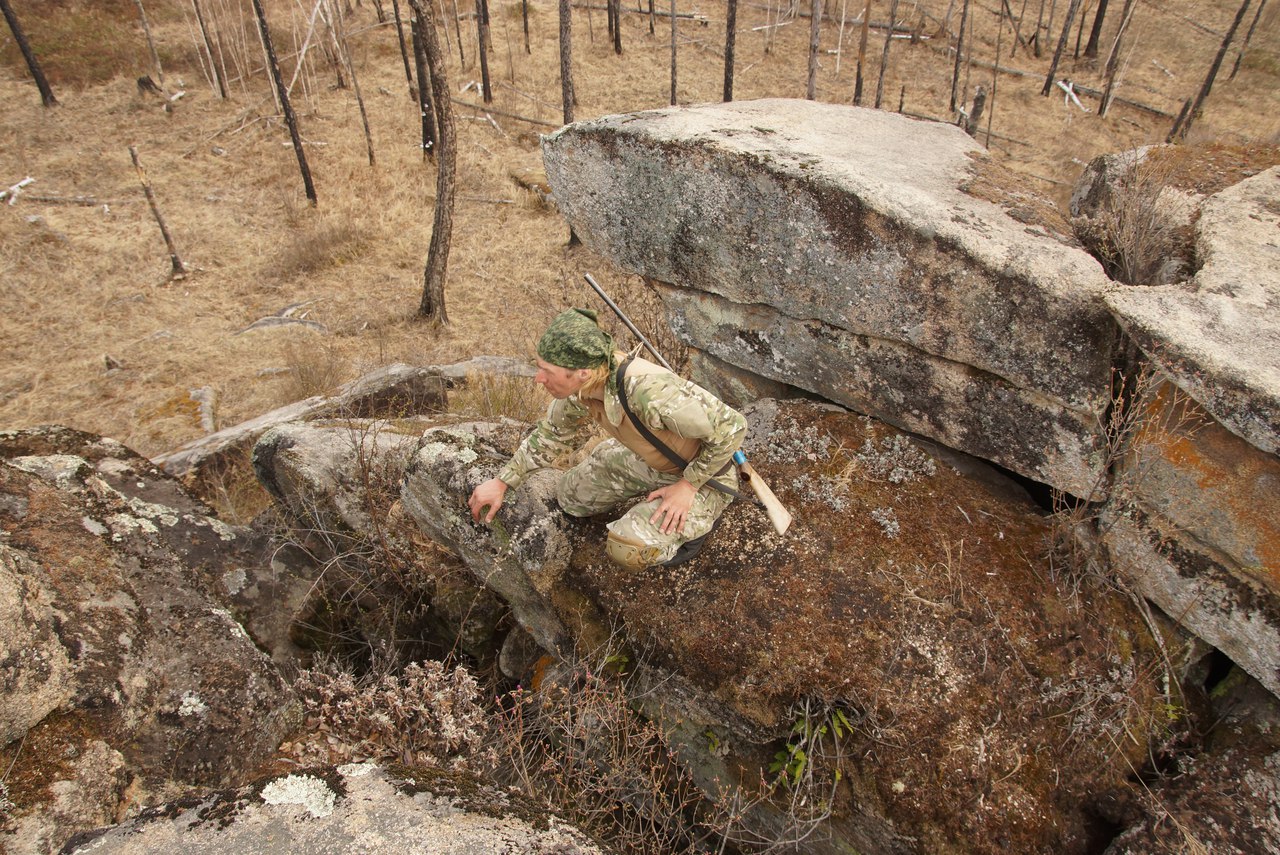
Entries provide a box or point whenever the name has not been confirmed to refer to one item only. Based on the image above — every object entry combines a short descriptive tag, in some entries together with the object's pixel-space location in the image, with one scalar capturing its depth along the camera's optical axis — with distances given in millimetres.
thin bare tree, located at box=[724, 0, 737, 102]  14719
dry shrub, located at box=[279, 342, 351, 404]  9359
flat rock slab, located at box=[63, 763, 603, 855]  1903
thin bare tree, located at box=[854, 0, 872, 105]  14120
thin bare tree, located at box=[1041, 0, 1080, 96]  18172
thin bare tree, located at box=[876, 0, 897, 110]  16016
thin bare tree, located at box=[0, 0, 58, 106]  16109
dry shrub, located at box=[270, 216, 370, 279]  12922
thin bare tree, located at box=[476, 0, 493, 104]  18250
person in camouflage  3268
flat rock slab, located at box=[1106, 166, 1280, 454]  2975
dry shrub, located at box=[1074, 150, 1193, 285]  3990
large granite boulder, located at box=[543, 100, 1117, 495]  3639
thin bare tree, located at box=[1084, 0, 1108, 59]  20469
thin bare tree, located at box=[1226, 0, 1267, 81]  18969
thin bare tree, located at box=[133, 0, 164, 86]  18420
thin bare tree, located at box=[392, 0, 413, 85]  17839
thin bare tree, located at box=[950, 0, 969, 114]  16578
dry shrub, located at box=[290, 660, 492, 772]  3324
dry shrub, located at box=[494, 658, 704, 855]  3486
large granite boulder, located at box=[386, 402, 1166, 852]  3236
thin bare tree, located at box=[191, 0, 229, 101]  17594
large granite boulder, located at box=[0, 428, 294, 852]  2467
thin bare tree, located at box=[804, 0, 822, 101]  13875
